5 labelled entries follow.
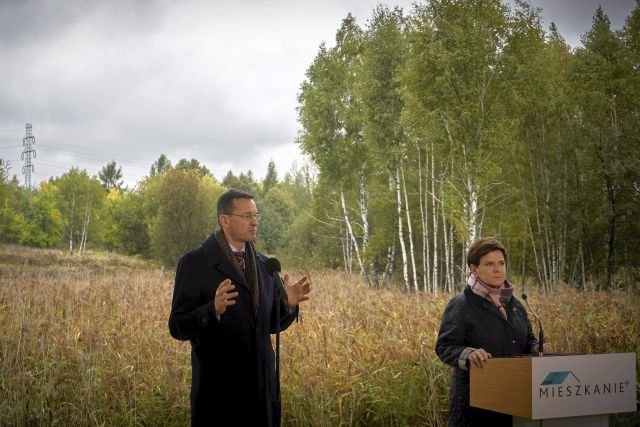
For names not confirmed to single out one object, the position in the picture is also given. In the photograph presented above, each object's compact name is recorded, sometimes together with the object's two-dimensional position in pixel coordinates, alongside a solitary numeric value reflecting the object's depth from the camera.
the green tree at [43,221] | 43.16
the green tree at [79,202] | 45.56
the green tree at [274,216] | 40.59
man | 2.96
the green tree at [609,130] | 14.91
